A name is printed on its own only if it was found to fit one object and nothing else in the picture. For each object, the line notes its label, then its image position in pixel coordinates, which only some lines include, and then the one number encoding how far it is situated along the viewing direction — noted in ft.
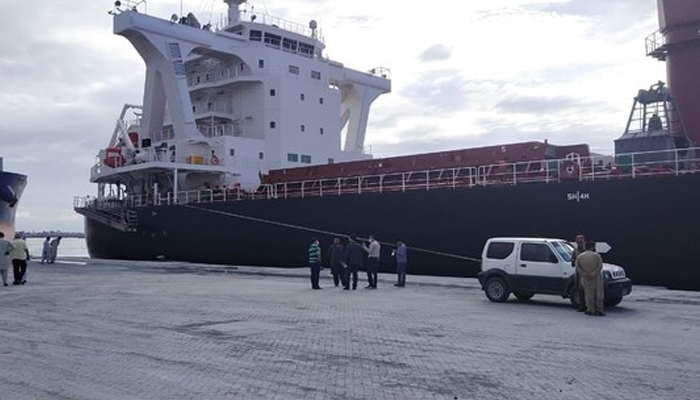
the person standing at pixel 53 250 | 108.68
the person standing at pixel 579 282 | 44.47
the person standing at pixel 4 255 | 61.41
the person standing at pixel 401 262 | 62.34
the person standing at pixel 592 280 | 42.75
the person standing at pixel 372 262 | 61.98
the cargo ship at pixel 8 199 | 122.01
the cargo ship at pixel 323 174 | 61.98
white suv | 46.37
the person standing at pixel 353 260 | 60.95
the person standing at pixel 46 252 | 108.27
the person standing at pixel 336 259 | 62.49
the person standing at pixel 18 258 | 63.87
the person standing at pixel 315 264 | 59.21
